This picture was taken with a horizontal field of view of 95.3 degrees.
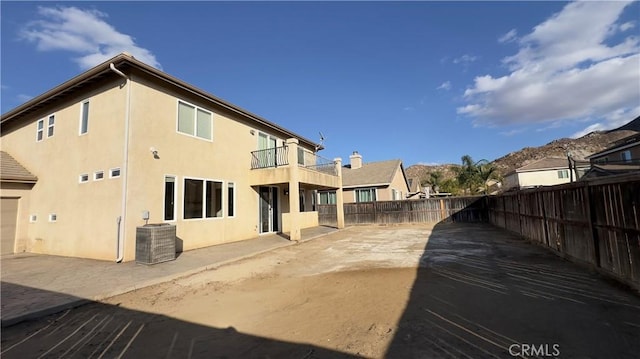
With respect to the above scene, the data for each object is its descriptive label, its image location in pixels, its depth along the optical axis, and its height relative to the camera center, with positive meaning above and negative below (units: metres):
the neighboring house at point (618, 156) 11.68 +3.37
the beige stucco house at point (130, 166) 8.97 +1.68
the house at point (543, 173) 36.31 +3.06
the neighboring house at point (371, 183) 24.91 +1.69
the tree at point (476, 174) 35.69 +3.07
